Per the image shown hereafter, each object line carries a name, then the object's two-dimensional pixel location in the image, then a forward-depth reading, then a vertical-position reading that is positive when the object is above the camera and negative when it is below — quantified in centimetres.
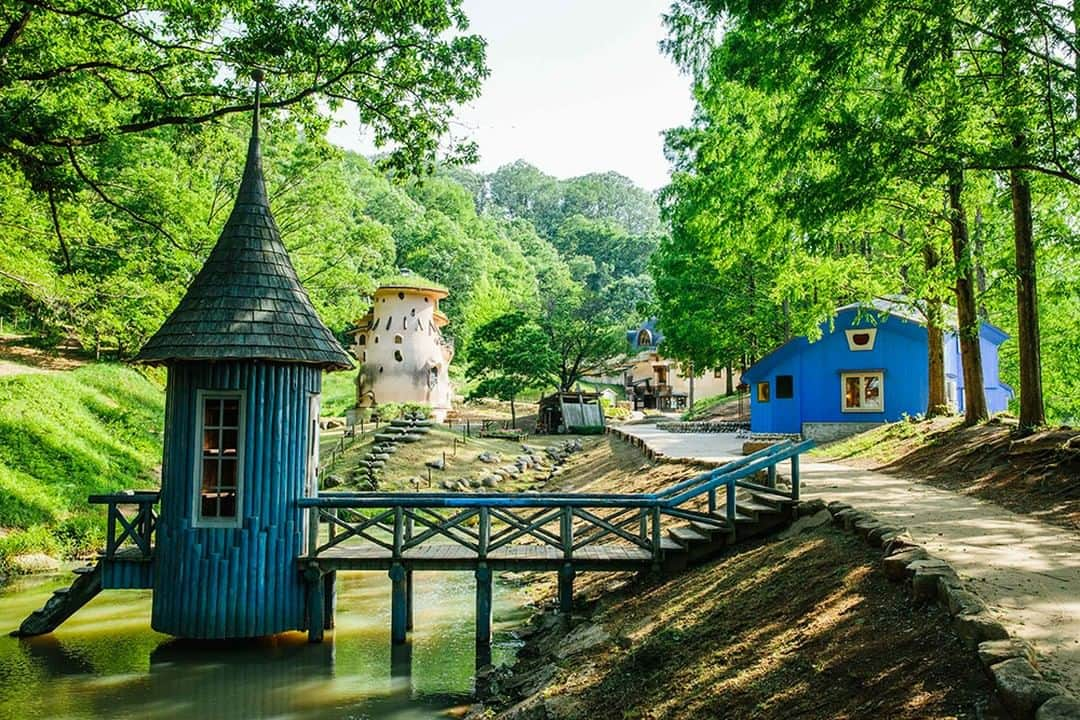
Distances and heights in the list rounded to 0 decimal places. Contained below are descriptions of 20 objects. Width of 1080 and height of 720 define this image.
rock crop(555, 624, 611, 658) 848 -266
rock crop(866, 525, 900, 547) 771 -132
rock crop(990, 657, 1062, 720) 397 -150
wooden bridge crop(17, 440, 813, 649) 1055 -193
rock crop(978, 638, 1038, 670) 448 -146
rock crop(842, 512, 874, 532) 859 -131
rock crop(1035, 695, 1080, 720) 376 -151
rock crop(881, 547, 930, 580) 650 -137
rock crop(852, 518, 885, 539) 806 -131
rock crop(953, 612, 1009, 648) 481 -144
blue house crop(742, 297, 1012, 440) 2481 +86
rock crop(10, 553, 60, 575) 1524 -309
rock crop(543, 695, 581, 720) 661 -262
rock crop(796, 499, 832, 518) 1000 -136
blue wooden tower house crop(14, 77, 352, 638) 1052 -84
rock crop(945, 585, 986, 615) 525 -139
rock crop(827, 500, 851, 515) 931 -127
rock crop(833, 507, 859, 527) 890 -132
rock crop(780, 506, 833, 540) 959 -152
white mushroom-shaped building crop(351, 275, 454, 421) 3912 +293
